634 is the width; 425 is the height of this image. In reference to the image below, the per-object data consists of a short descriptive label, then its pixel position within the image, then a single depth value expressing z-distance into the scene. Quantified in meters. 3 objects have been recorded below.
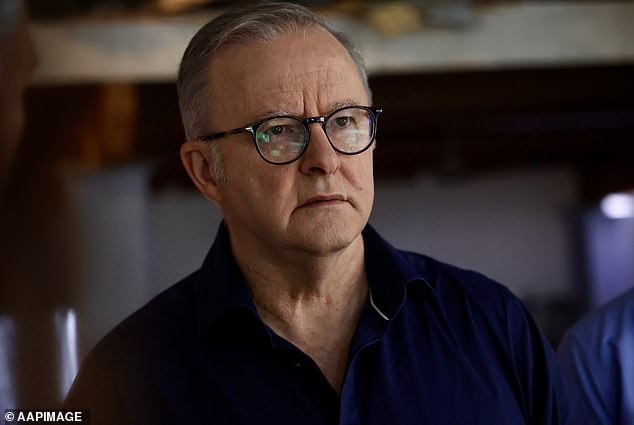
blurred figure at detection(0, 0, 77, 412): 1.34
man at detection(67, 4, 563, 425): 1.52
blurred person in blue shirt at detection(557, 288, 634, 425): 1.69
